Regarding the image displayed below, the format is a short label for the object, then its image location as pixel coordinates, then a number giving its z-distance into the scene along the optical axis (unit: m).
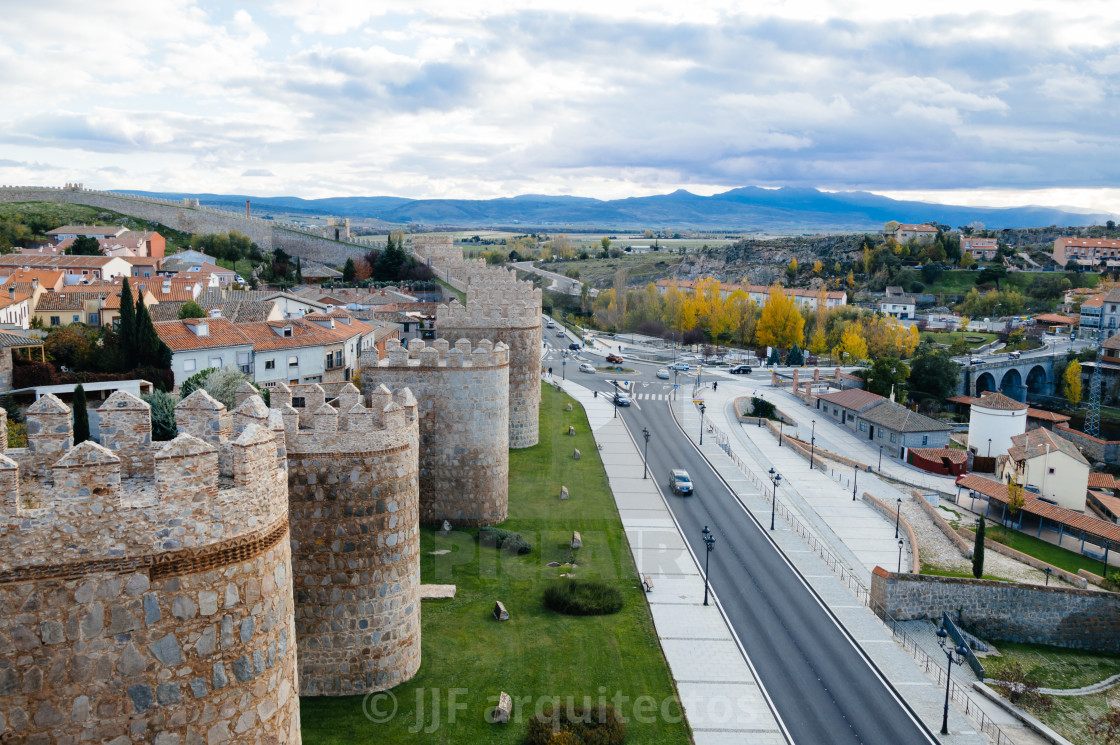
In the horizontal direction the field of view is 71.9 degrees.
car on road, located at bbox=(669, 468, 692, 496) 34.22
